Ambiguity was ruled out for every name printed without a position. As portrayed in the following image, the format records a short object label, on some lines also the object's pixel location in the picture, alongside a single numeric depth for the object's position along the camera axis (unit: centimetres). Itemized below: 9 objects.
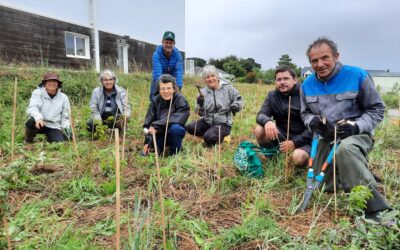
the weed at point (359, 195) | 178
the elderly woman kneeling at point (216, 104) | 395
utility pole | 1213
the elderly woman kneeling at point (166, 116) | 364
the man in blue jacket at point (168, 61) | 474
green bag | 289
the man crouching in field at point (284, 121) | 290
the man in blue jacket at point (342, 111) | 215
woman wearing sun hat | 413
